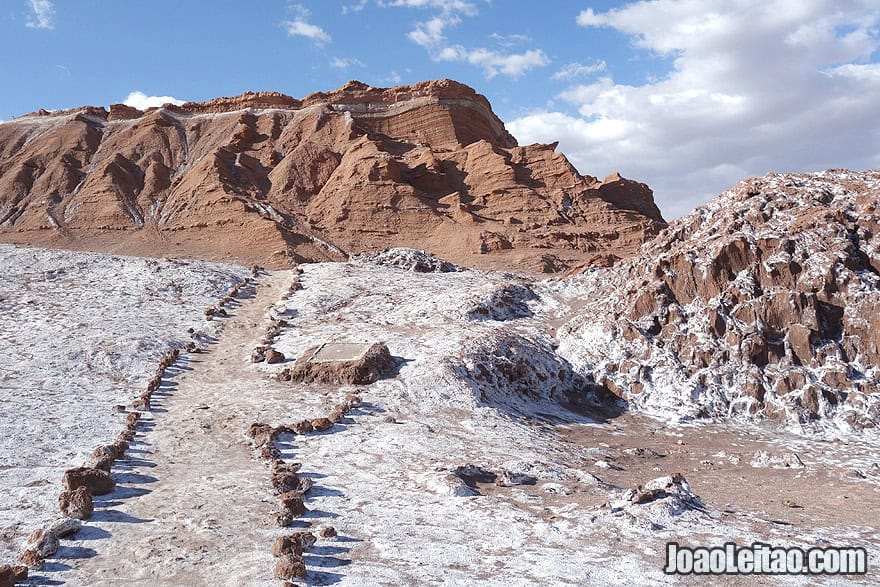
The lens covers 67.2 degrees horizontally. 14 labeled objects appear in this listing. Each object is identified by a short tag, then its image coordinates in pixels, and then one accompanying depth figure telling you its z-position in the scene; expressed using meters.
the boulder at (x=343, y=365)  16.19
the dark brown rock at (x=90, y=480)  9.02
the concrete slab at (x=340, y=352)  16.91
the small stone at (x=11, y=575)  6.39
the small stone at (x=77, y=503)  8.30
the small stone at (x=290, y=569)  6.73
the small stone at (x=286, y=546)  7.24
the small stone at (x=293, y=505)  8.65
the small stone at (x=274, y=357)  17.73
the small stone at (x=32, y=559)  6.95
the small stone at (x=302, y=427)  12.77
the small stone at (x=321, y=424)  12.95
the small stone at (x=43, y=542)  7.24
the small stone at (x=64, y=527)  7.64
